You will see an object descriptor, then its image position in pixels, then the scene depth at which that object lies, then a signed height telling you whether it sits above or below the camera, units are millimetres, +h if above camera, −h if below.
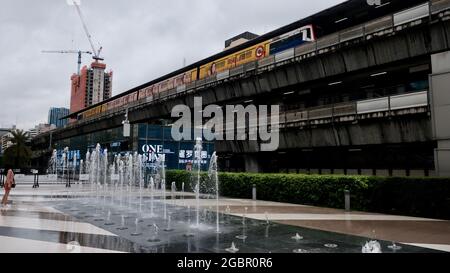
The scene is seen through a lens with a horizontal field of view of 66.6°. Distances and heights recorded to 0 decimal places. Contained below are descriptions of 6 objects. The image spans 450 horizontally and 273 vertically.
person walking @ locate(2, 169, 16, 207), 15170 -731
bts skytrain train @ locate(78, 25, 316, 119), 25359 +9696
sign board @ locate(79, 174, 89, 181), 34800 -1088
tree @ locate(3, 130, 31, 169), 75000 +3518
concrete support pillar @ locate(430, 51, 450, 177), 15844 +2670
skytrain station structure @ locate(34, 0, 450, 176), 17031 +5514
